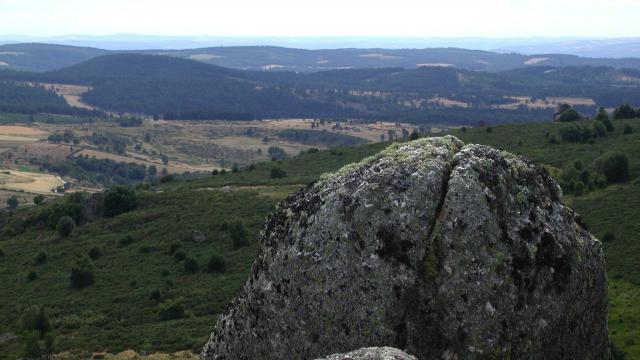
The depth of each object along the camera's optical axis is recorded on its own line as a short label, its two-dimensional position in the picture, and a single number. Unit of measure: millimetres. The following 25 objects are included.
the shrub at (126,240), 84375
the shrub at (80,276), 70625
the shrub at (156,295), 63712
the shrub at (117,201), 97500
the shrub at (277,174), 119562
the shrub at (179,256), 76125
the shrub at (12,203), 169362
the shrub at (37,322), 54156
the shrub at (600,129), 113688
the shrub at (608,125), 115750
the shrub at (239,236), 77375
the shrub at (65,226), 90688
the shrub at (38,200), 128163
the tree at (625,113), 132125
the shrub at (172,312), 58875
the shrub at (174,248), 78281
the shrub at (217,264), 71812
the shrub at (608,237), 61688
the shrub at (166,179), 145688
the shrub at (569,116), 139500
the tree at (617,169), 83500
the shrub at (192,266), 72250
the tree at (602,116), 119600
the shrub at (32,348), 47281
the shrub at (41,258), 81062
